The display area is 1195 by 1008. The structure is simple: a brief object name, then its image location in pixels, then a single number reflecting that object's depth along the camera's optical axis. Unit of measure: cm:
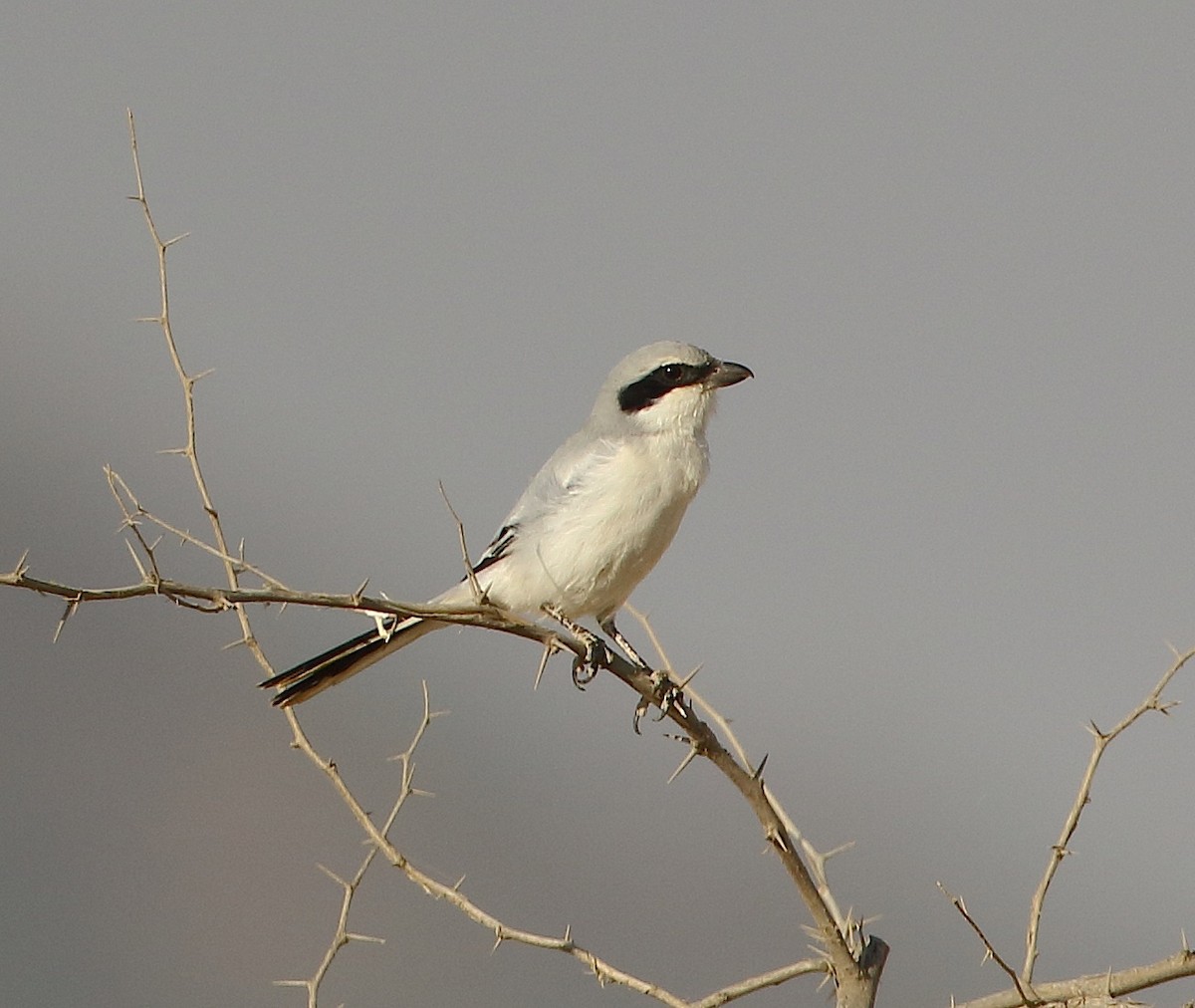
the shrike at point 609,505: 866
